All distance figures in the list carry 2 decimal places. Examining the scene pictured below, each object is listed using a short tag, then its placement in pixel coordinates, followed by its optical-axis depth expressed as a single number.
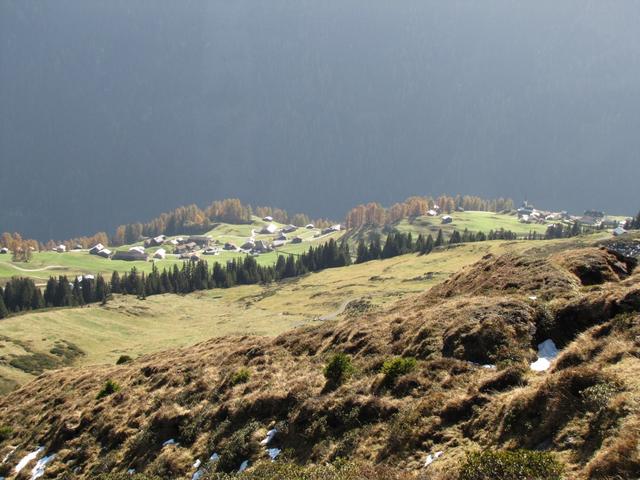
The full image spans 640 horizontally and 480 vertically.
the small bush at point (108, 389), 37.59
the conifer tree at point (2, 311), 152.00
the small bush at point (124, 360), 57.27
